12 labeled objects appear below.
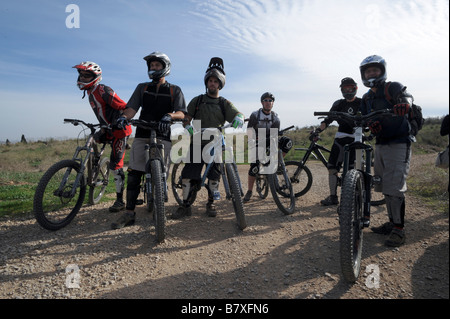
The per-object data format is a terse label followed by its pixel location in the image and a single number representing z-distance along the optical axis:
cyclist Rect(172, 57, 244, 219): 5.02
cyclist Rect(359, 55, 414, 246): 3.96
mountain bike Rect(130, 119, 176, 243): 3.96
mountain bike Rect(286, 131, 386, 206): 6.50
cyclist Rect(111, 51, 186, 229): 4.75
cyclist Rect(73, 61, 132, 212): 5.11
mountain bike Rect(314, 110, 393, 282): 2.84
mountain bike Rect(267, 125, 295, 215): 5.26
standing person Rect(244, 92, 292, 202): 6.16
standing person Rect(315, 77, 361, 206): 5.86
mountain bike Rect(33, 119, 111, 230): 4.29
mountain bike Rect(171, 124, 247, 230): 4.34
